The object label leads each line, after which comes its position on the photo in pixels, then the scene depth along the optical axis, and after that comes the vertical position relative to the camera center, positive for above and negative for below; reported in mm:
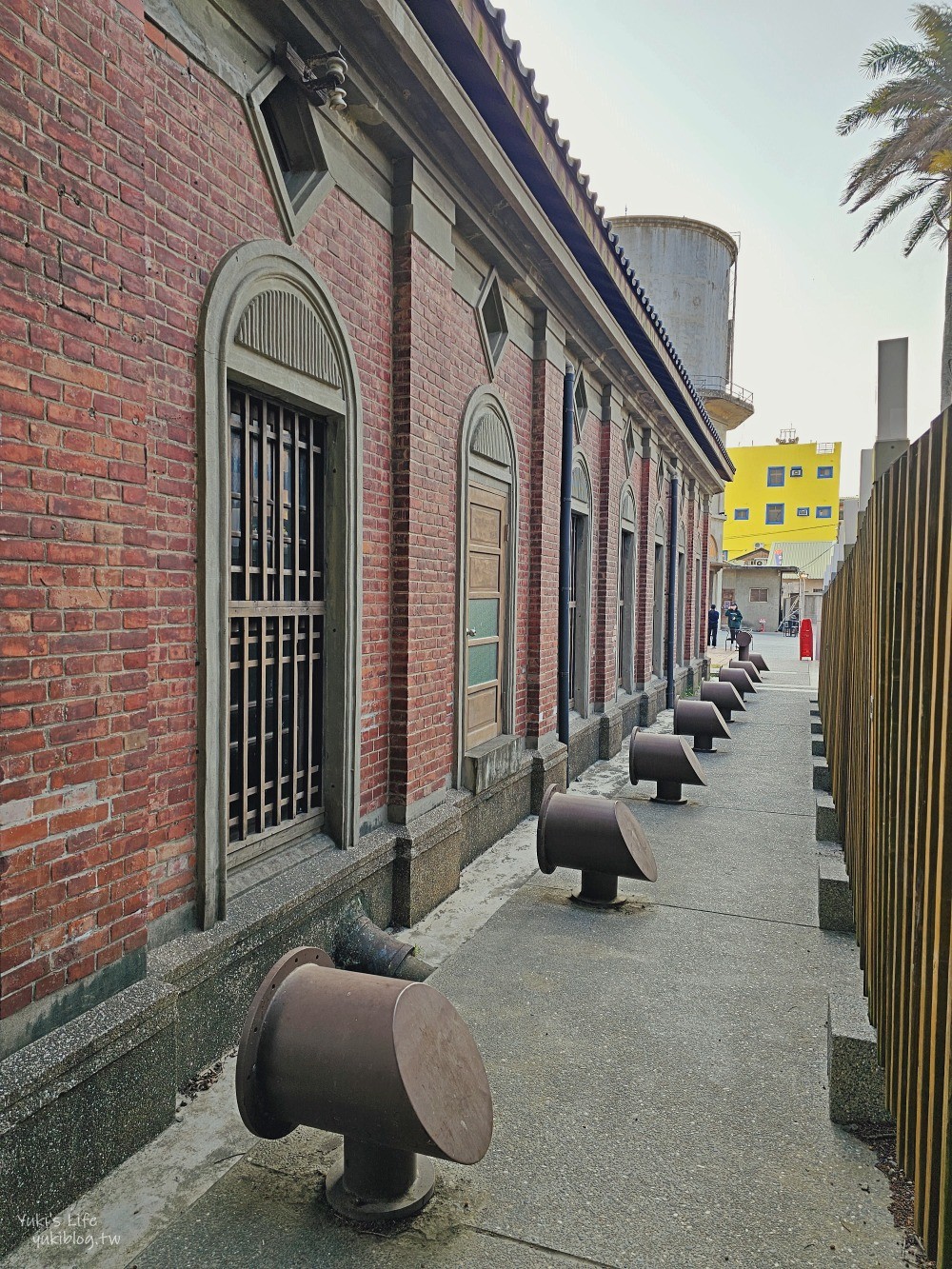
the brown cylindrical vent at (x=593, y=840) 5371 -1456
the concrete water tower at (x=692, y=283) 28547 +11200
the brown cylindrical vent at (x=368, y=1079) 2566 -1455
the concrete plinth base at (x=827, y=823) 5812 -1436
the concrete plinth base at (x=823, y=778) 7741 -1505
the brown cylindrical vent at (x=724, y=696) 13883 -1365
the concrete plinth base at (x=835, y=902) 4582 -1556
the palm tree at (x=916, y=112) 15820 +9701
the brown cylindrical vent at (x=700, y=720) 11023 -1406
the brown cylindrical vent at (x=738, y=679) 17062 -1340
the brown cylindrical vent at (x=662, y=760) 8180 -1428
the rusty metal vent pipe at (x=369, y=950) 4051 -1633
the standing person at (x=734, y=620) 38000 -352
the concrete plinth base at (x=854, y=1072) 3188 -1731
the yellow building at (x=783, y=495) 58625 +8208
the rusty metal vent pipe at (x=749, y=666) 19602 -1282
